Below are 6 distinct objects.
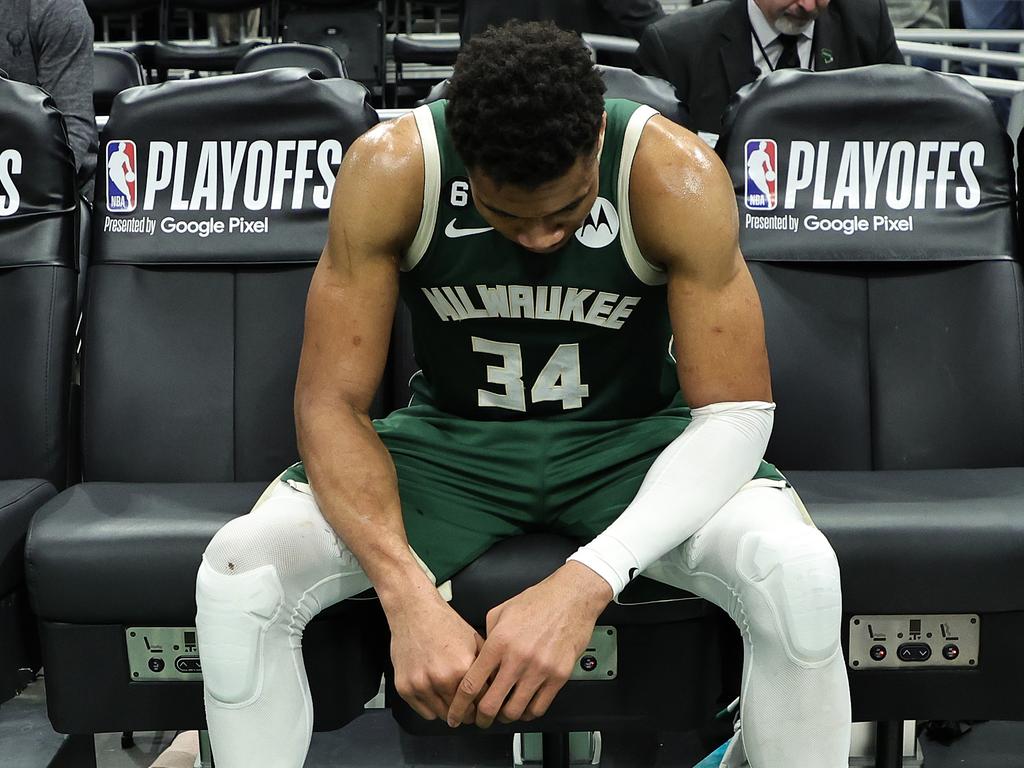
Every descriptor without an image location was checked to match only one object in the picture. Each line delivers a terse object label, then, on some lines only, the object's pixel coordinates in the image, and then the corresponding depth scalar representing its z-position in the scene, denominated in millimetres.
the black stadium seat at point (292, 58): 8683
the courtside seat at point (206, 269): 5890
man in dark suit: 6704
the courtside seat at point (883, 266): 5859
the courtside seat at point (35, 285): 5828
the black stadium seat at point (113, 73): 8771
